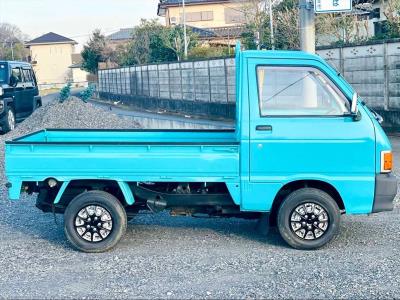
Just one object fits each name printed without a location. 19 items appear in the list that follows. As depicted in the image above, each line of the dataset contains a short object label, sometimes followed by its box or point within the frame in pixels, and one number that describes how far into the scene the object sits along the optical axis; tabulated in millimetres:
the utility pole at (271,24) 24328
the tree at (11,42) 76000
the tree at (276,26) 23819
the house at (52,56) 84875
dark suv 18281
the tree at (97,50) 54500
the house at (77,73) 80306
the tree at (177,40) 37772
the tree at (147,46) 40156
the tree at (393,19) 18500
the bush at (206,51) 34881
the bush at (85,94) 19347
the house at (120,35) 70569
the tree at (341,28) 21578
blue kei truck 6316
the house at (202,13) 59625
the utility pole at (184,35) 36053
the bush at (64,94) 19128
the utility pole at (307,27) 10570
